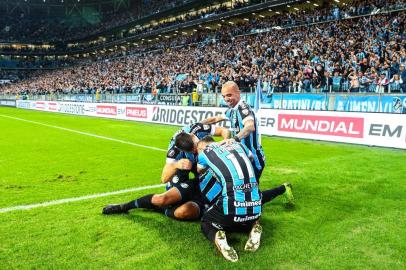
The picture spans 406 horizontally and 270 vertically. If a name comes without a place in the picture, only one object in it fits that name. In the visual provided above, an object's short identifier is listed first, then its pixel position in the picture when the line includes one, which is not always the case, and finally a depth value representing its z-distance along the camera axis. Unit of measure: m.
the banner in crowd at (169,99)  26.54
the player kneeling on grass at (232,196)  4.51
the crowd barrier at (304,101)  16.62
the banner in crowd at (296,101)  19.36
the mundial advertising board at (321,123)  12.67
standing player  5.98
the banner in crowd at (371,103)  16.30
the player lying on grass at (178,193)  5.30
